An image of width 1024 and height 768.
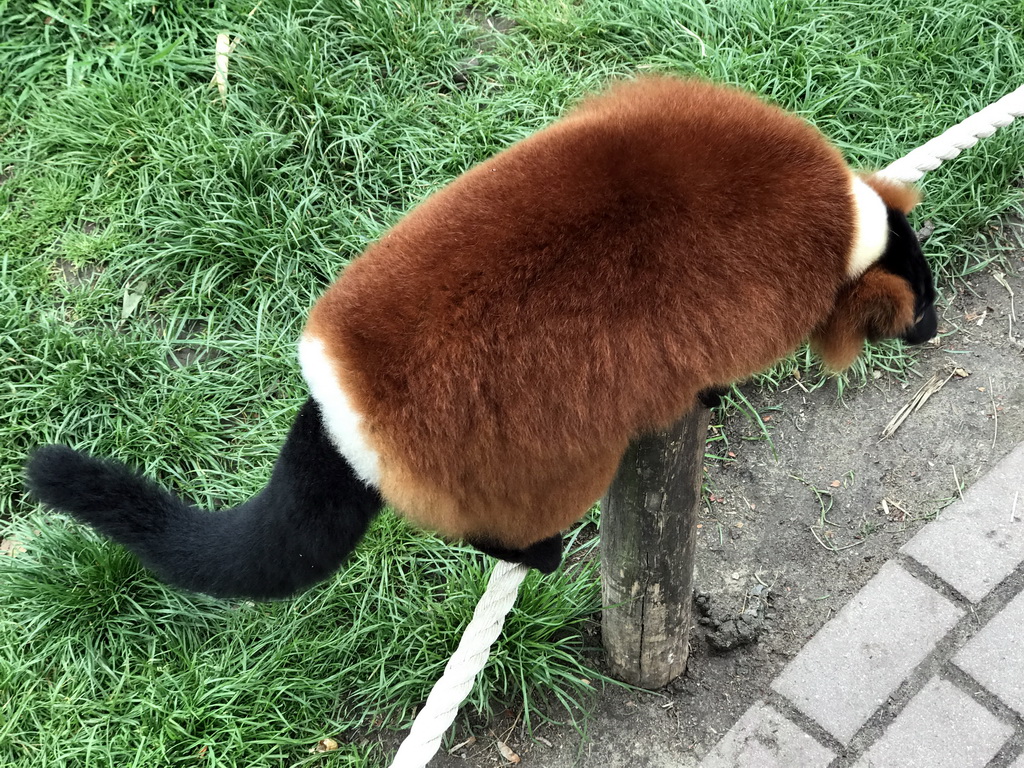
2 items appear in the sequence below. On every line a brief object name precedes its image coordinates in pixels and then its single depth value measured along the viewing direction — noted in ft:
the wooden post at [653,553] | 7.06
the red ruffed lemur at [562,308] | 5.37
